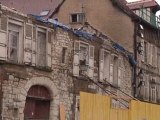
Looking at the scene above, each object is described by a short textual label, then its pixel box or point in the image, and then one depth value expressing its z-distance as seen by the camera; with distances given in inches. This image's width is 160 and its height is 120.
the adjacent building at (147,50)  1416.1
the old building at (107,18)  1417.3
